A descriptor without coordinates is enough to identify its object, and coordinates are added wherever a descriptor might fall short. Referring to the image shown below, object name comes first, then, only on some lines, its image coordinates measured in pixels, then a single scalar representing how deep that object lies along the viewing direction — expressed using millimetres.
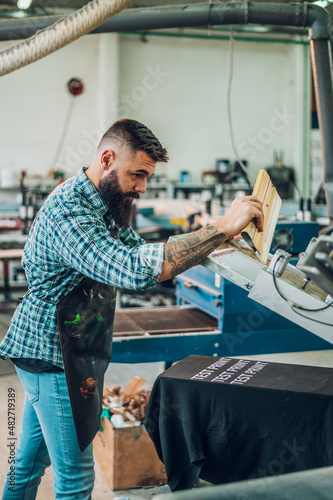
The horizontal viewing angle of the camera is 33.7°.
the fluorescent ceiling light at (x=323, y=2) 6018
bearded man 1368
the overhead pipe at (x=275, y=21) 3006
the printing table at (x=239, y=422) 1594
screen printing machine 2406
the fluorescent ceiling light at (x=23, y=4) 7554
